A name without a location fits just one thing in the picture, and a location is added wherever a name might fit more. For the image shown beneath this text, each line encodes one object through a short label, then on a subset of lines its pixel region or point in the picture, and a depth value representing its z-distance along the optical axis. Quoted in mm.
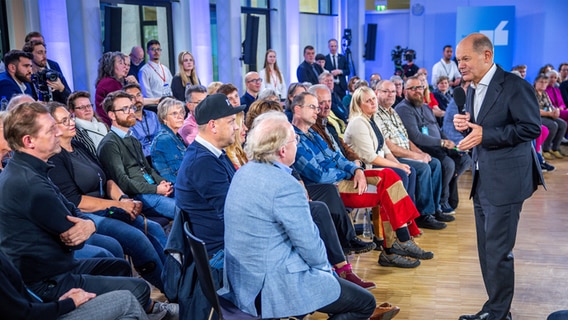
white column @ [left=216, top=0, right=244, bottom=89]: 8891
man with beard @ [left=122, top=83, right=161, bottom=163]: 4965
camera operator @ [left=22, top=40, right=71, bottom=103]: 4797
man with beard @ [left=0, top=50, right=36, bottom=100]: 4594
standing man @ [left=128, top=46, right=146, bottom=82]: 6973
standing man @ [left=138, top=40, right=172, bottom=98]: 6777
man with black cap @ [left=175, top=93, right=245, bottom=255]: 2688
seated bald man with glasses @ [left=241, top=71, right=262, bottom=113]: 6590
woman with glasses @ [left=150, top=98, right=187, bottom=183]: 4234
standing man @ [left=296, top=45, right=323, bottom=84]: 9298
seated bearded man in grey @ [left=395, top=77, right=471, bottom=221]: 5609
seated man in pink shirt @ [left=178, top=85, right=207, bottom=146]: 4410
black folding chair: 2188
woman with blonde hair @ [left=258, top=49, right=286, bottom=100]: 8281
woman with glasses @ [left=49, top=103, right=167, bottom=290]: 3424
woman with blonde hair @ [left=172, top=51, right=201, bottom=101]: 6621
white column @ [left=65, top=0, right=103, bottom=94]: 6348
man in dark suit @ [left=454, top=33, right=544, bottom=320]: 2943
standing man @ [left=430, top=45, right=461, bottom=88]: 10656
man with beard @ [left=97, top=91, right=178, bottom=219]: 3910
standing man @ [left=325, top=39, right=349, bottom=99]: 10211
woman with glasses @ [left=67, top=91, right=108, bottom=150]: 4105
